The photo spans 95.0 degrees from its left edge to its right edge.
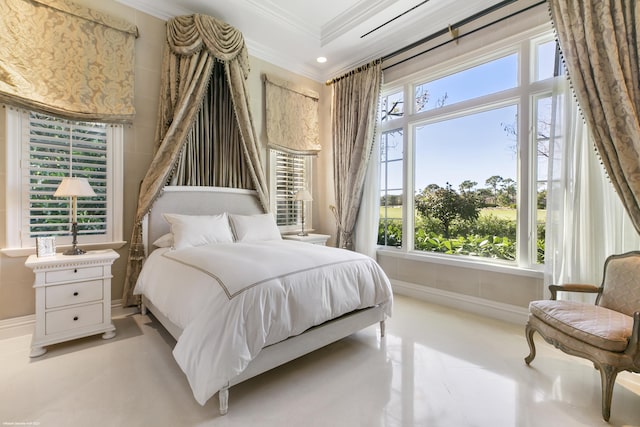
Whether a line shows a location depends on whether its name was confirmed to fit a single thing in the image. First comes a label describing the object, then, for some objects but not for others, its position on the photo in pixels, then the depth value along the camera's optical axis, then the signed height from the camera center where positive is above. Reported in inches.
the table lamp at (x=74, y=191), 94.2 +6.6
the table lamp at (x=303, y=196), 166.2 +9.6
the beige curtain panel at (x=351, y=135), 160.4 +44.7
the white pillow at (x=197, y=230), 110.3 -7.0
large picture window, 114.6 +27.6
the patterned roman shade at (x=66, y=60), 96.0 +54.1
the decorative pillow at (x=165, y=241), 114.6 -11.6
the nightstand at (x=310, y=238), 161.2 -13.9
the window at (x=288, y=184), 172.4 +17.5
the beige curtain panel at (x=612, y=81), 84.1 +40.5
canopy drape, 118.0 +54.8
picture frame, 92.2 -11.2
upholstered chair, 62.4 -25.8
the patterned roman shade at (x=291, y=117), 167.6 +57.7
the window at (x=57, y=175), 99.8 +13.4
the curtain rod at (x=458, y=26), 114.7 +83.2
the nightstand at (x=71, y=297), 87.2 -26.9
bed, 64.0 -22.3
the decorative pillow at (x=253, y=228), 127.0 -6.8
